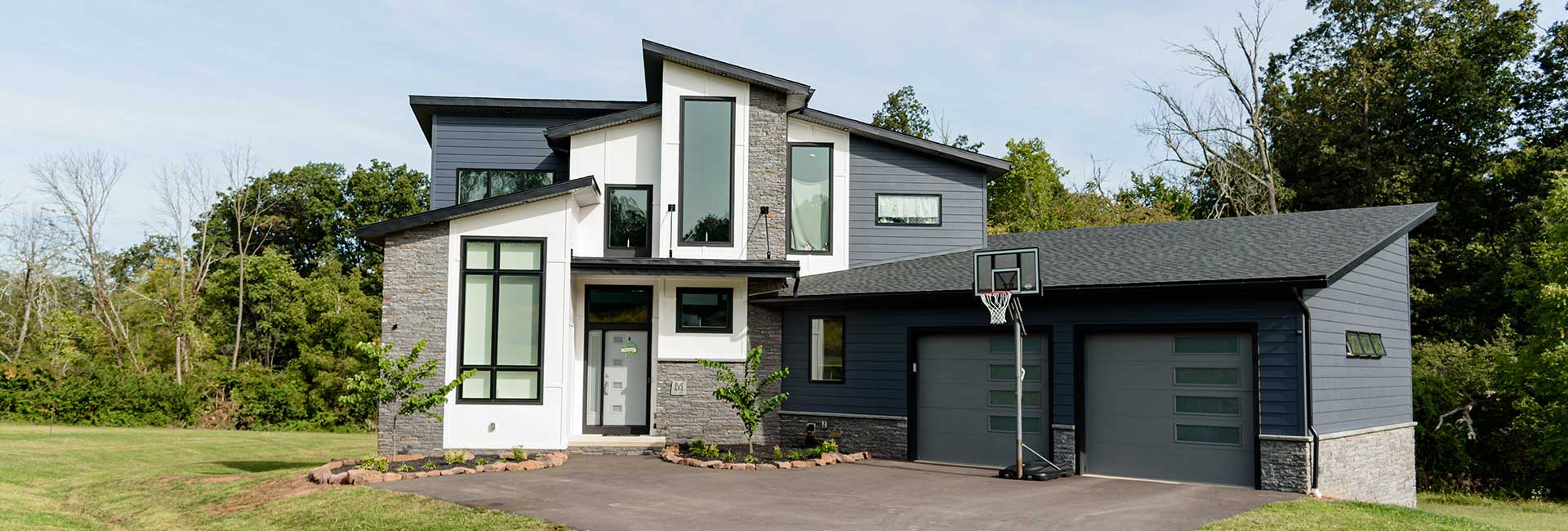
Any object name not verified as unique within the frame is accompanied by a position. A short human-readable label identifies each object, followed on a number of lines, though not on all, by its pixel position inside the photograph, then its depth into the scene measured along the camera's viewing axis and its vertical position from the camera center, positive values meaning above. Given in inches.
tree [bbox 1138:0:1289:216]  1246.9 +234.1
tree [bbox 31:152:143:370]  1304.1 +156.7
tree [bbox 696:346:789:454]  597.6 -42.9
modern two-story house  490.6 +11.5
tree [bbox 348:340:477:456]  530.6 -35.9
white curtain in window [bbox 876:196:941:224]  717.3 +80.6
